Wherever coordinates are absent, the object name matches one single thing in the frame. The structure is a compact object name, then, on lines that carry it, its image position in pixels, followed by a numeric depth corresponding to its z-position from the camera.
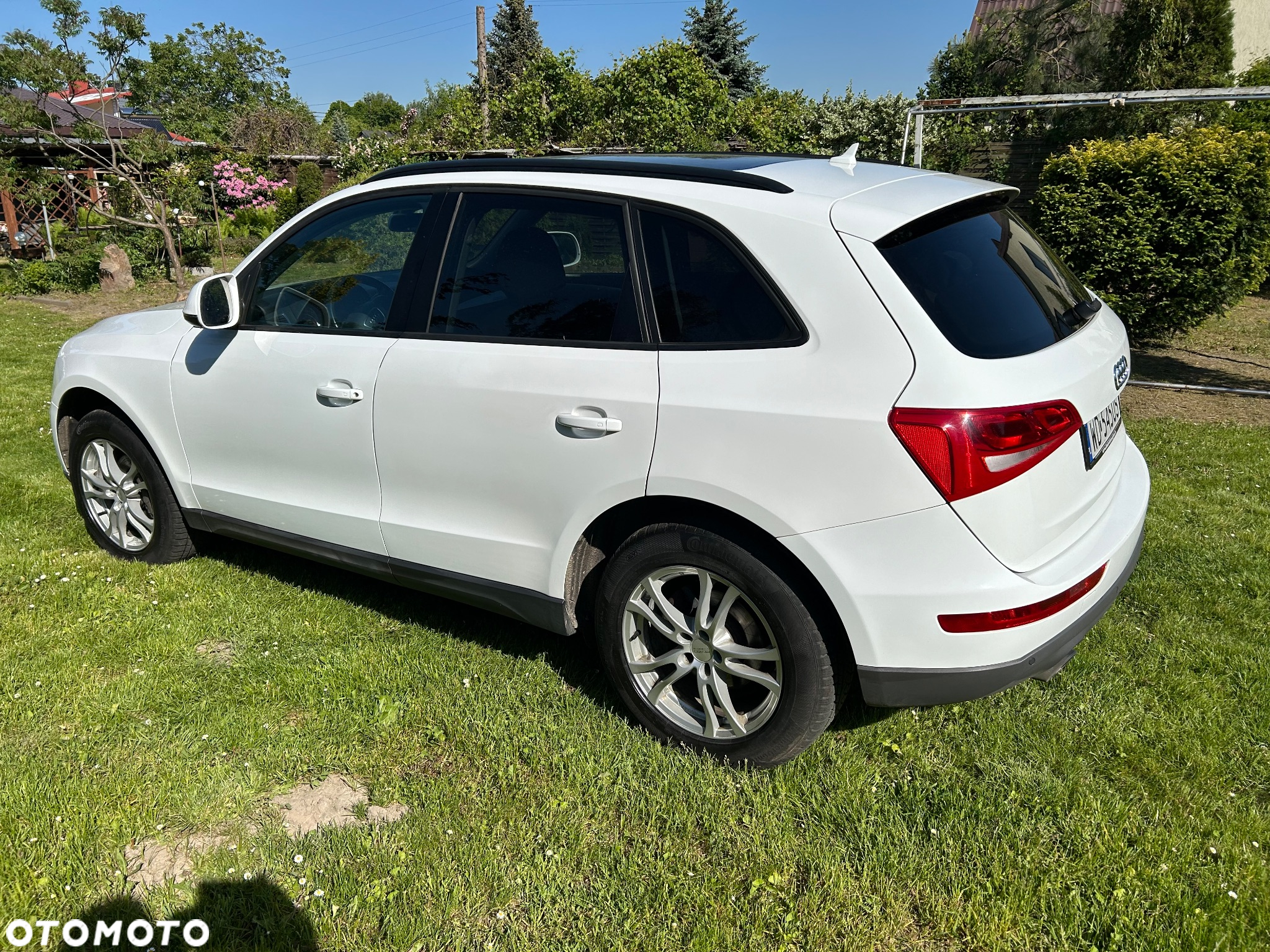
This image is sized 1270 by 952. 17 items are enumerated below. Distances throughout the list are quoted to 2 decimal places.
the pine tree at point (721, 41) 29.75
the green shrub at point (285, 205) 21.25
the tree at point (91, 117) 13.09
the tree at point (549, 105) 15.80
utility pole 33.85
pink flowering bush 19.98
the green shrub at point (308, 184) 22.62
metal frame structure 6.46
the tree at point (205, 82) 14.28
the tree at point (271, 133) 31.03
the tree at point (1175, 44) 15.65
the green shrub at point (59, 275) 16.05
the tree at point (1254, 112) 11.81
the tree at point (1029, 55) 18.28
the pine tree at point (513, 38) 47.16
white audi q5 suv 2.48
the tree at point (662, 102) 14.05
